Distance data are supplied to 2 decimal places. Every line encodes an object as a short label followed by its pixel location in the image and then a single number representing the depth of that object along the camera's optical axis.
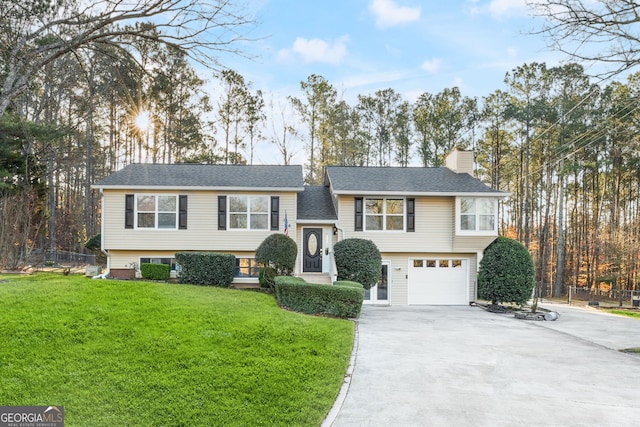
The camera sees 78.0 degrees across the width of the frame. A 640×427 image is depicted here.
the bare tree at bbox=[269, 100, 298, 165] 28.80
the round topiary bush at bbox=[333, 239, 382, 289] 14.04
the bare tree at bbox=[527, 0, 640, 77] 8.06
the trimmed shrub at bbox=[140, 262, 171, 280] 14.34
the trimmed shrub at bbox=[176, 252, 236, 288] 13.91
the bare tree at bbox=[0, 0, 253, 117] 8.56
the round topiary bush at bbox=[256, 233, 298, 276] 13.59
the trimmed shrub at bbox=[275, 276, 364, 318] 10.92
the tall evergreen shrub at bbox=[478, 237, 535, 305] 14.50
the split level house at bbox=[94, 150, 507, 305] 15.20
